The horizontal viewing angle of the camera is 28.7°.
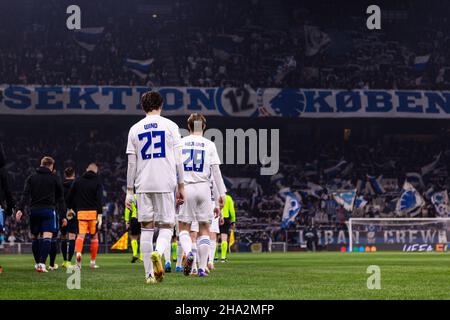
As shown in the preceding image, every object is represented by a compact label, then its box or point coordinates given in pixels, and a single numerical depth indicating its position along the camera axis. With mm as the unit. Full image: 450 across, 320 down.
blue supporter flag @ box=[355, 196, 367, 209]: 37594
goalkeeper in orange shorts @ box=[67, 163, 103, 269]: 17312
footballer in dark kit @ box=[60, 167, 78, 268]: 17703
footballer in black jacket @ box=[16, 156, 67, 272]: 16203
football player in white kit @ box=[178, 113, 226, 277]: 13234
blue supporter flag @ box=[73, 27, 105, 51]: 40500
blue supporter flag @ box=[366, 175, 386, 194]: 40044
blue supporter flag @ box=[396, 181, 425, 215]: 37875
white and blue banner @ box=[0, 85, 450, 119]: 36375
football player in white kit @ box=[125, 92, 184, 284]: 10898
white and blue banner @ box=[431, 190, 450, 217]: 37719
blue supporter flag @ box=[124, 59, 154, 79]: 39625
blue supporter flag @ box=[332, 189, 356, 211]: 37312
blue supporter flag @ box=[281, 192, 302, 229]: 36250
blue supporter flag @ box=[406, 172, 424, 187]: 41312
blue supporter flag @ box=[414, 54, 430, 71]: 42594
